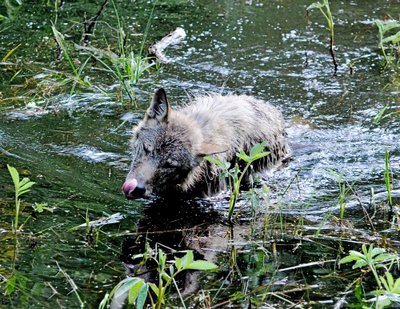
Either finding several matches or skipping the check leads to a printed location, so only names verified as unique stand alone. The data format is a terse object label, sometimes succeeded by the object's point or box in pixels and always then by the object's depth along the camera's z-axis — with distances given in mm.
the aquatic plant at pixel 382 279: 6681
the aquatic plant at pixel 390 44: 13609
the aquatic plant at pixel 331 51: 14297
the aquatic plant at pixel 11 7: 16600
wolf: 9925
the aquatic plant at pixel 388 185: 9326
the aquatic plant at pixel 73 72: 12843
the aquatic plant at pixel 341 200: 9264
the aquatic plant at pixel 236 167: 8893
